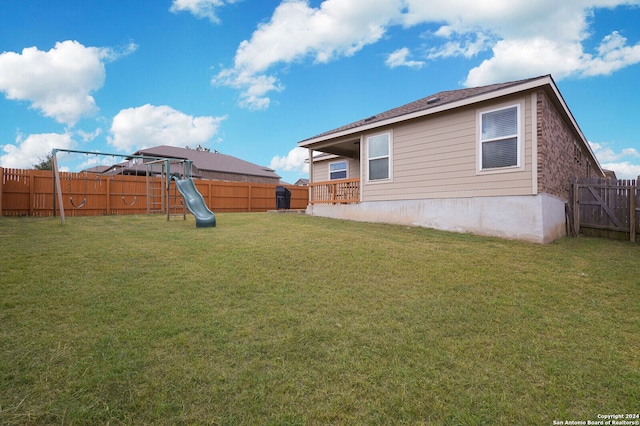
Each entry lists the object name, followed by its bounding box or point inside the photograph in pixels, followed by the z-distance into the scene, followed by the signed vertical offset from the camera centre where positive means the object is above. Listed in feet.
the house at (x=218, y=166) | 102.94 +15.65
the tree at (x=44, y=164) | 106.01 +15.26
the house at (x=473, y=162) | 26.37 +4.65
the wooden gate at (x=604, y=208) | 30.83 +0.17
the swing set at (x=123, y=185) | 32.78 +3.43
